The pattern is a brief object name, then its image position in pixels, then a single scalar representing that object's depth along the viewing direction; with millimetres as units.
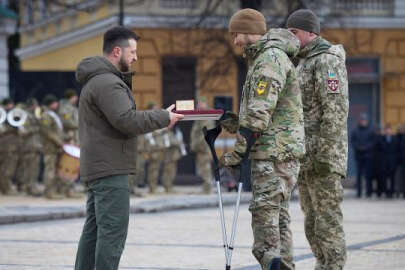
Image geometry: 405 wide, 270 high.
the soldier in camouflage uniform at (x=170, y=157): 26094
